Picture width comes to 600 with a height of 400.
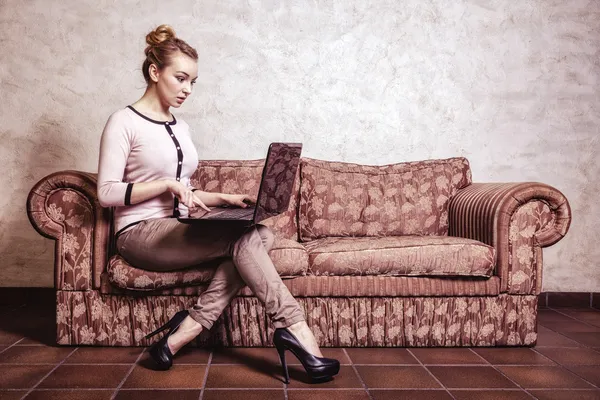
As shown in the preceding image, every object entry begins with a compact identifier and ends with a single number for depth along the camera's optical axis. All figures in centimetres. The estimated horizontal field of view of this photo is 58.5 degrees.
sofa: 217
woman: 184
